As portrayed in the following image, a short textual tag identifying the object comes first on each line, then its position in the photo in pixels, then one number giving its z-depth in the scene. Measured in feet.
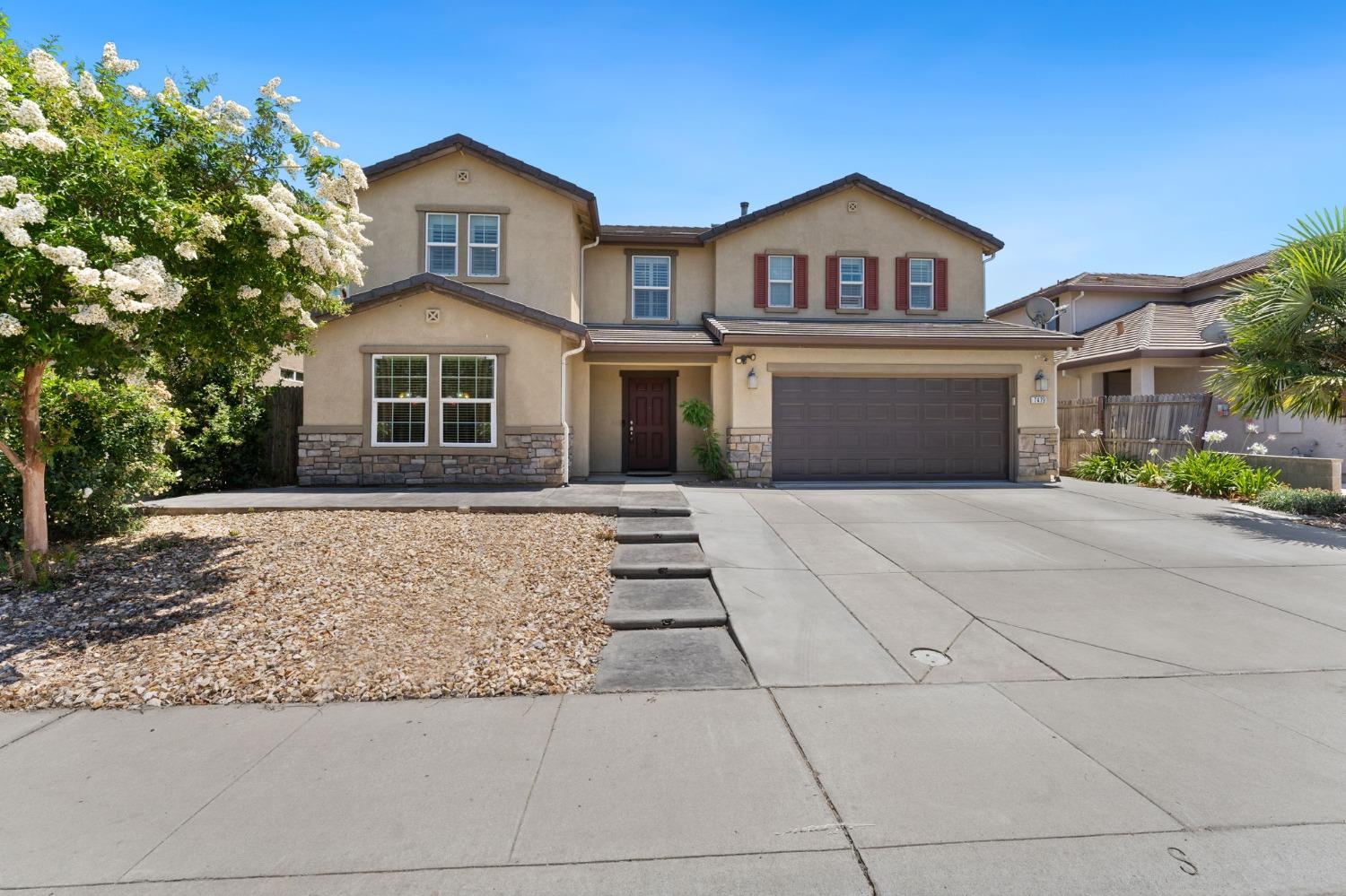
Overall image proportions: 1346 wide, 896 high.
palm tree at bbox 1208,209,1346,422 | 30.40
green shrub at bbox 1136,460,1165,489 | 41.60
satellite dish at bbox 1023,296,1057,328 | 49.32
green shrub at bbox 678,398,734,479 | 42.78
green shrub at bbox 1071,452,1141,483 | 44.34
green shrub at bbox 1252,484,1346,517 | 31.71
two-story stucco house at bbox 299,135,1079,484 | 37.11
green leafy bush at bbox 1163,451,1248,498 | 37.29
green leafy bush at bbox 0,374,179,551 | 20.95
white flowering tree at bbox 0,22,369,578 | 14.44
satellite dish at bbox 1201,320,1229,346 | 50.62
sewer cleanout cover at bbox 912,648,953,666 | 14.37
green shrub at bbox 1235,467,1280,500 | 35.85
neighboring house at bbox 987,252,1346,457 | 50.67
